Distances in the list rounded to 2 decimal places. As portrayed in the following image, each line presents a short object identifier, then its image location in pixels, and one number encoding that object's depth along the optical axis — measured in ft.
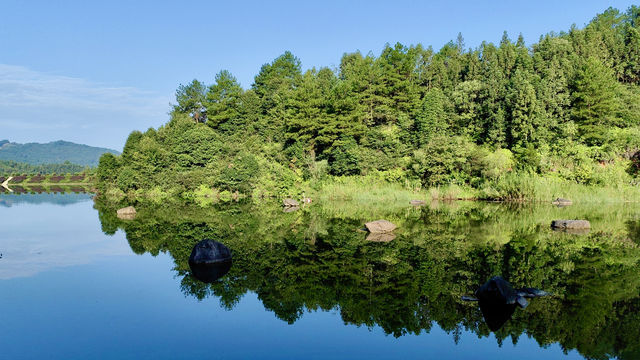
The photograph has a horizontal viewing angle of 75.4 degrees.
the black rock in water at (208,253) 46.98
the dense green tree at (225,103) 214.69
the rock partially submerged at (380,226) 67.41
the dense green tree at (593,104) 143.64
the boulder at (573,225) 69.41
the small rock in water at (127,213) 98.36
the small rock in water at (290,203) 125.52
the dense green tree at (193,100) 231.30
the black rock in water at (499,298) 30.94
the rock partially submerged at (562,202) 112.06
